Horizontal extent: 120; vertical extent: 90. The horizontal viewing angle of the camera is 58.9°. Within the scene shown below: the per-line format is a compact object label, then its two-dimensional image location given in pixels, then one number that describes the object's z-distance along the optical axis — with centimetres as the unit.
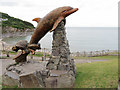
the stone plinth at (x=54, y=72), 607
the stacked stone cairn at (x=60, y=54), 666
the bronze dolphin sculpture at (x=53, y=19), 639
